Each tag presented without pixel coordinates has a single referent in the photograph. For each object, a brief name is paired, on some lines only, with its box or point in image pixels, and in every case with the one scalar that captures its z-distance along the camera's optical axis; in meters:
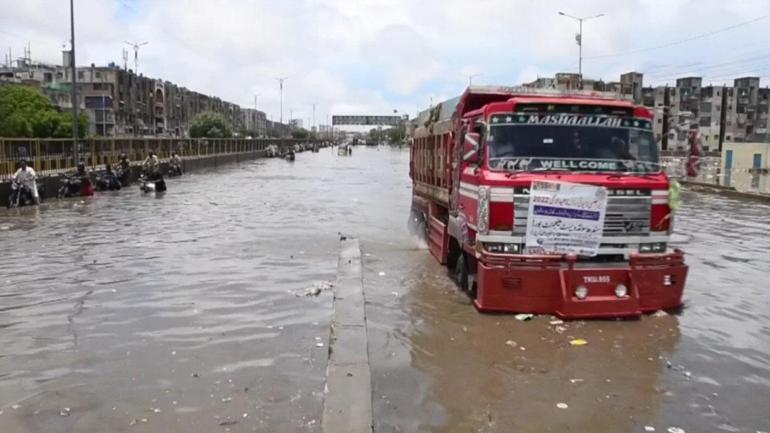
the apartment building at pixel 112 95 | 108.88
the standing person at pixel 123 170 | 31.68
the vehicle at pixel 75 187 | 25.30
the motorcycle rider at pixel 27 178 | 21.52
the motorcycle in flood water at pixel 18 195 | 21.41
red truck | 7.69
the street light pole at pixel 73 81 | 30.19
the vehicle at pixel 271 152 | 94.88
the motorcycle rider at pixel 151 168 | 30.87
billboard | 173.62
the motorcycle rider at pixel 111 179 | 29.44
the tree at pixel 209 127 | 106.44
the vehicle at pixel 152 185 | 28.19
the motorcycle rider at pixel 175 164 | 42.19
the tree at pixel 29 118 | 66.06
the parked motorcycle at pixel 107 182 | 29.06
